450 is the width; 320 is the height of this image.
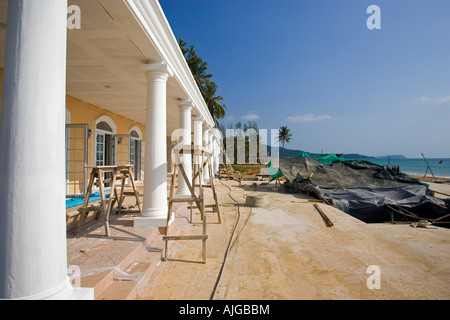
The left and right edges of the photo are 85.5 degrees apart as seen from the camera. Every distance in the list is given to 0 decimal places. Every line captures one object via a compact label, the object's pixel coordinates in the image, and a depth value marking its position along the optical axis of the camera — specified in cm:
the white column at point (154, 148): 432
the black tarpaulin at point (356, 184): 788
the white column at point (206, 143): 1160
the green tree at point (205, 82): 2314
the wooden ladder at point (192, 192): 347
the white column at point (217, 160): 1762
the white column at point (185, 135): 683
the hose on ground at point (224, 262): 265
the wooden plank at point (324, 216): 555
